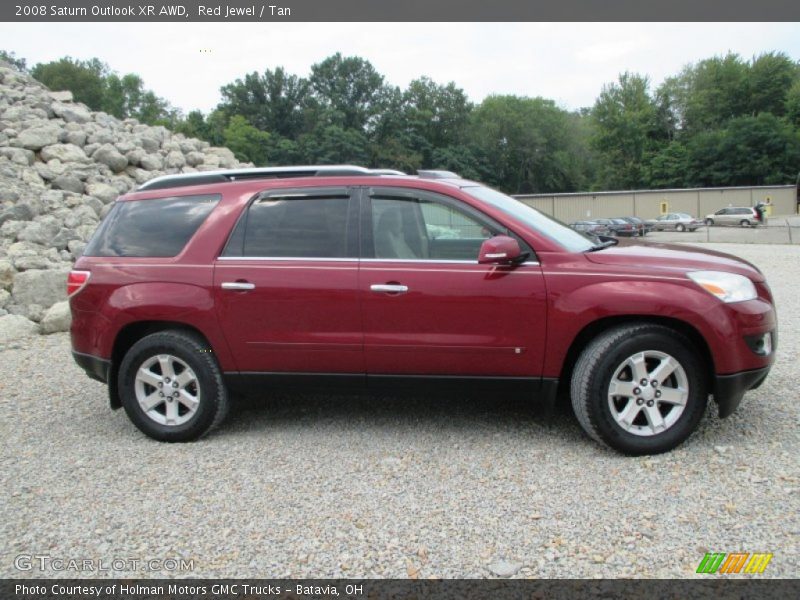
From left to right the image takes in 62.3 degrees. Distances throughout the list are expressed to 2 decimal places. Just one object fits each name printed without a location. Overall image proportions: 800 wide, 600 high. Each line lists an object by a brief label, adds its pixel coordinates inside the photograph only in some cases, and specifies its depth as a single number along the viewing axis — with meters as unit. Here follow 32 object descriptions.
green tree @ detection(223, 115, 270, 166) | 60.91
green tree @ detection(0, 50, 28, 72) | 70.75
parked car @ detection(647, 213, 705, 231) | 40.47
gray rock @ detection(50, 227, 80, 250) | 12.33
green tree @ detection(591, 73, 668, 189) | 74.94
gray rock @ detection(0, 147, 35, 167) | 16.12
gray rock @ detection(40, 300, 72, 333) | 9.05
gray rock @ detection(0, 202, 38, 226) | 12.74
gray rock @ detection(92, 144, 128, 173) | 17.98
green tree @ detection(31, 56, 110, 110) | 60.38
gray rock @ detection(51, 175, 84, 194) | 15.78
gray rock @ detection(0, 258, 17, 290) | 10.40
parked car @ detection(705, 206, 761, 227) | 39.15
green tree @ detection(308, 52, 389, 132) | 86.62
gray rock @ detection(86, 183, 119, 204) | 15.67
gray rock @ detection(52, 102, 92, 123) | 20.52
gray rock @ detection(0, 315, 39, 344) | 8.65
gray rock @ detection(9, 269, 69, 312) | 10.01
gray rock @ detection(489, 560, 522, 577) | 2.91
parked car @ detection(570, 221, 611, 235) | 32.59
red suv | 4.00
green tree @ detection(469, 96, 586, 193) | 83.62
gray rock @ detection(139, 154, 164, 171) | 19.03
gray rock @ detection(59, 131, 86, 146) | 18.50
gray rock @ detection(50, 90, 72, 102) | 23.38
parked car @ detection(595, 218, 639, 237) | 33.78
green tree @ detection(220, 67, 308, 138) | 87.62
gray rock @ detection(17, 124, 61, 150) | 17.17
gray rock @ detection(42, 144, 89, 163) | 17.16
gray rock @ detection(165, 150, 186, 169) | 20.56
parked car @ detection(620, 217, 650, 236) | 35.53
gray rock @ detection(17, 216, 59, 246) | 12.13
